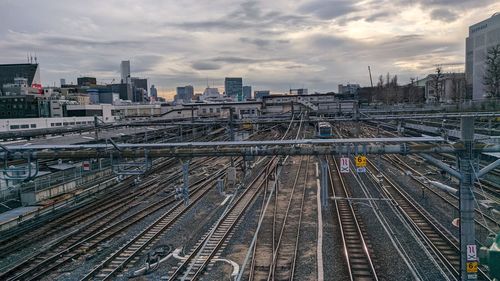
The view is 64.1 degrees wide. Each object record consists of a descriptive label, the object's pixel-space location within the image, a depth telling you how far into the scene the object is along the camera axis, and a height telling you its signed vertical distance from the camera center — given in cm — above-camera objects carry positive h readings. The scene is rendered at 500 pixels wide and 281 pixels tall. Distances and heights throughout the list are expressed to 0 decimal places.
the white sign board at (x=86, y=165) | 1867 -233
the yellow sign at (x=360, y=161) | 1014 -132
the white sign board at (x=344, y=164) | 1041 -142
